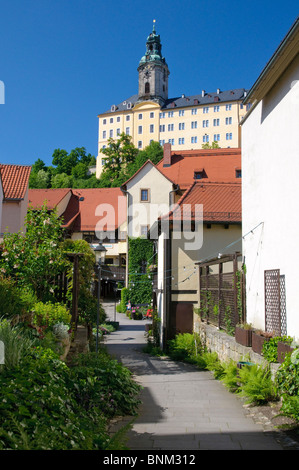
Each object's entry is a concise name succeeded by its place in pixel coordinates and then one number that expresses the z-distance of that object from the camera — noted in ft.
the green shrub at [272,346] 23.71
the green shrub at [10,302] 22.62
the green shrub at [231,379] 28.25
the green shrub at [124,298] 128.06
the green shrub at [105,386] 18.85
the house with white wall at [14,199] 82.12
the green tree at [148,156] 237.66
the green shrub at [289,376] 18.86
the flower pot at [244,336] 29.35
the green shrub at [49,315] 28.66
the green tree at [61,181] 267.43
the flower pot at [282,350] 21.71
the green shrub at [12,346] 15.90
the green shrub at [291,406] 18.22
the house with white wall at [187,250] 57.67
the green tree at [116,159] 259.19
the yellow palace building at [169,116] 292.81
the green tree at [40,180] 269.77
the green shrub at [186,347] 47.83
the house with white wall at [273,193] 24.56
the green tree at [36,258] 35.76
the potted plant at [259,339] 25.86
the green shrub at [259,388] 22.85
